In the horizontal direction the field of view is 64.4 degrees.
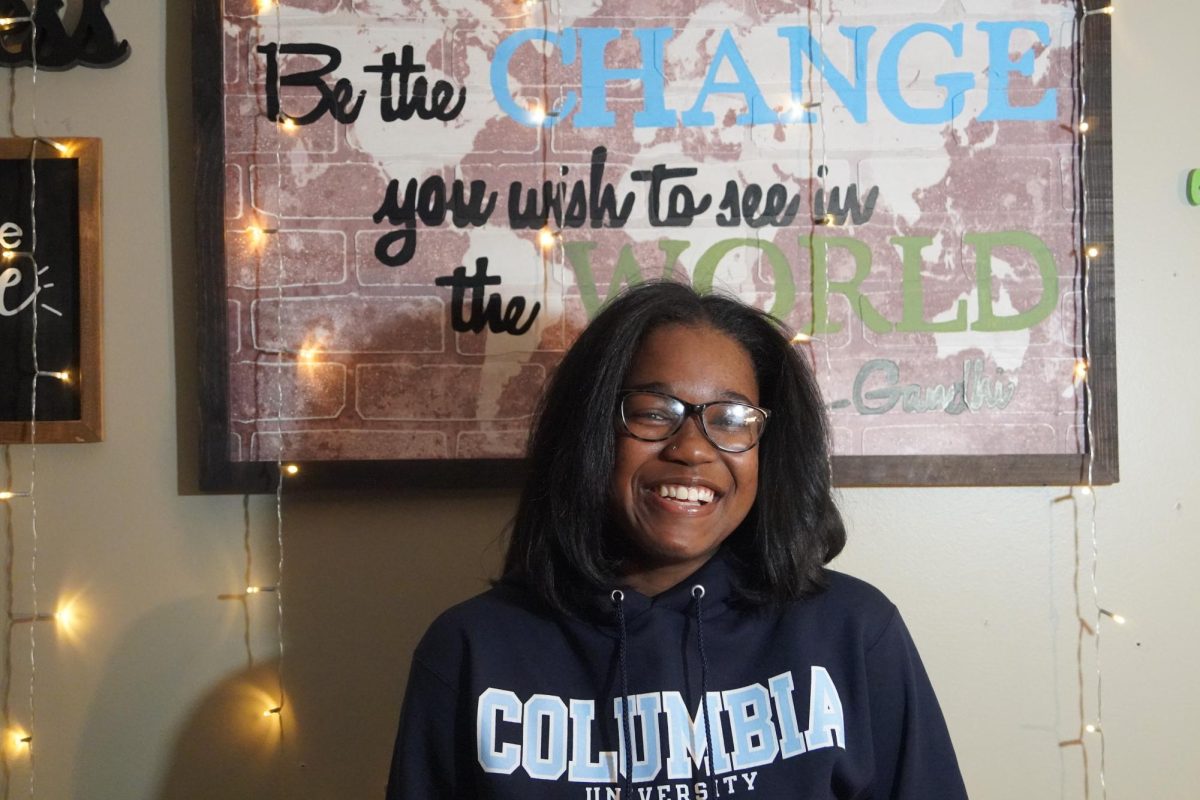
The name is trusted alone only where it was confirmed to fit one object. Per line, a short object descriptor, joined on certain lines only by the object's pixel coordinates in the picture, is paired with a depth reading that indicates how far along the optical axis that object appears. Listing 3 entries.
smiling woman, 0.96
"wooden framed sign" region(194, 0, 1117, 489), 1.32
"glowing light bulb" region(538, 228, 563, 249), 1.33
